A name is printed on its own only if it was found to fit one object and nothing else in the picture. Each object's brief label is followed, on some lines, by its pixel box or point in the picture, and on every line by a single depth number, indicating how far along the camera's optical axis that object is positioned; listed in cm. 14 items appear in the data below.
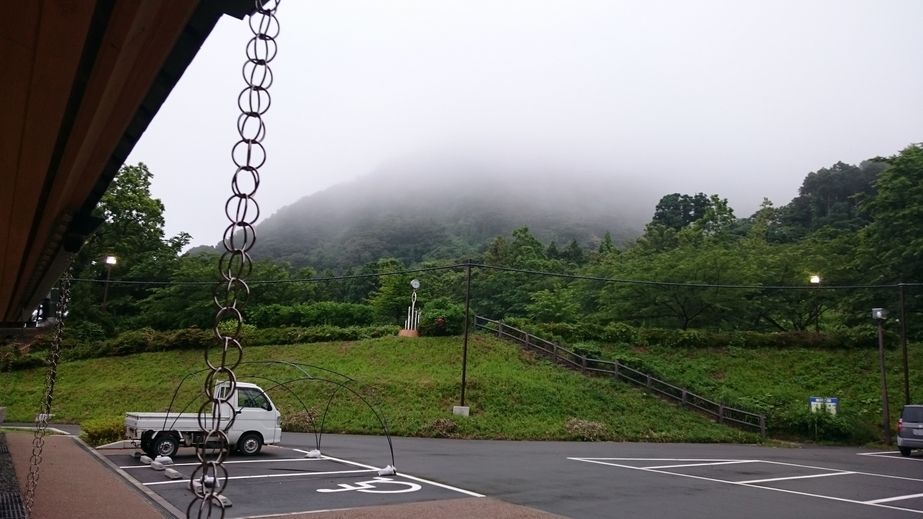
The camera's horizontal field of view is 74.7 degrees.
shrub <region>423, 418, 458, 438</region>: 1952
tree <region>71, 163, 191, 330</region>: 3616
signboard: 2317
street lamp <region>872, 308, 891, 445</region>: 2191
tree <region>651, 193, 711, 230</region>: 6281
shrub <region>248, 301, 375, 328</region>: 3262
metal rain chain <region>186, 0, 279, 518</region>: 158
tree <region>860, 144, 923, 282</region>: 2981
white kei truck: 1245
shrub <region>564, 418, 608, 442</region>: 2036
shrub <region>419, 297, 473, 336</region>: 2877
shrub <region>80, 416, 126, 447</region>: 1482
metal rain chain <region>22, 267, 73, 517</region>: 603
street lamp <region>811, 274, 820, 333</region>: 3331
